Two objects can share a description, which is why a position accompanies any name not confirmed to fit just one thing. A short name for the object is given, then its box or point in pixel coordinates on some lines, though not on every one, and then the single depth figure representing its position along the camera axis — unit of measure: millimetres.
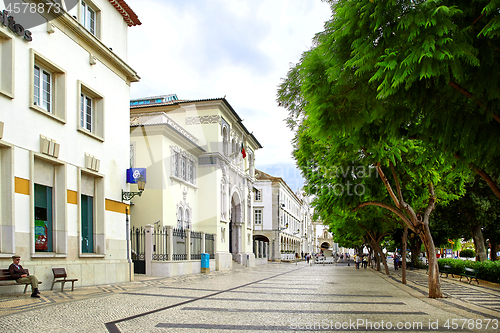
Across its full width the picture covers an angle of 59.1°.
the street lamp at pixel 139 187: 18672
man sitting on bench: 11414
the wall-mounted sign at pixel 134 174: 18828
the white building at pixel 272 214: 65188
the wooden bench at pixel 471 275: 21648
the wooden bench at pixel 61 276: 13251
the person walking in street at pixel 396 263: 39406
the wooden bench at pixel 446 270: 25644
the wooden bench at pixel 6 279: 11185
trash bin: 27156
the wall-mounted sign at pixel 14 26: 12312
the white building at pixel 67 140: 12578
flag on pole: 38656
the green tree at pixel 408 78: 5383
